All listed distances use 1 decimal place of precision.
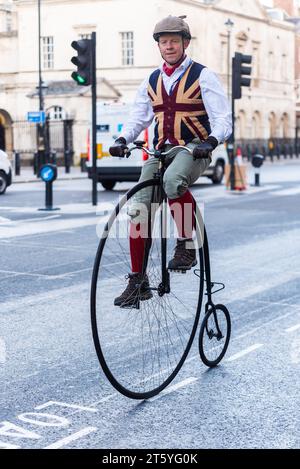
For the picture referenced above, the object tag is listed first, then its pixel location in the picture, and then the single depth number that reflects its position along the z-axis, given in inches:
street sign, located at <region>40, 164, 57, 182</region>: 659.4
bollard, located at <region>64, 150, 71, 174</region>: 1524.4
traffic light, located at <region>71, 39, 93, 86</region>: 660.1
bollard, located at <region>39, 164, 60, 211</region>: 658.2
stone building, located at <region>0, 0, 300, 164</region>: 1984.5
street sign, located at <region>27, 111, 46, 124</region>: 1476.4
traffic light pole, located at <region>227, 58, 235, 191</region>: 887.5
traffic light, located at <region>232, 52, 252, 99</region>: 831.7
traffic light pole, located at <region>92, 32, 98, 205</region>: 674.2
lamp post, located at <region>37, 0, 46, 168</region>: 1480.1
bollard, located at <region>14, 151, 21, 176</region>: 1392.7
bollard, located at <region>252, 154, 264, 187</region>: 984.9
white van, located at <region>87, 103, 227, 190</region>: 911.7
